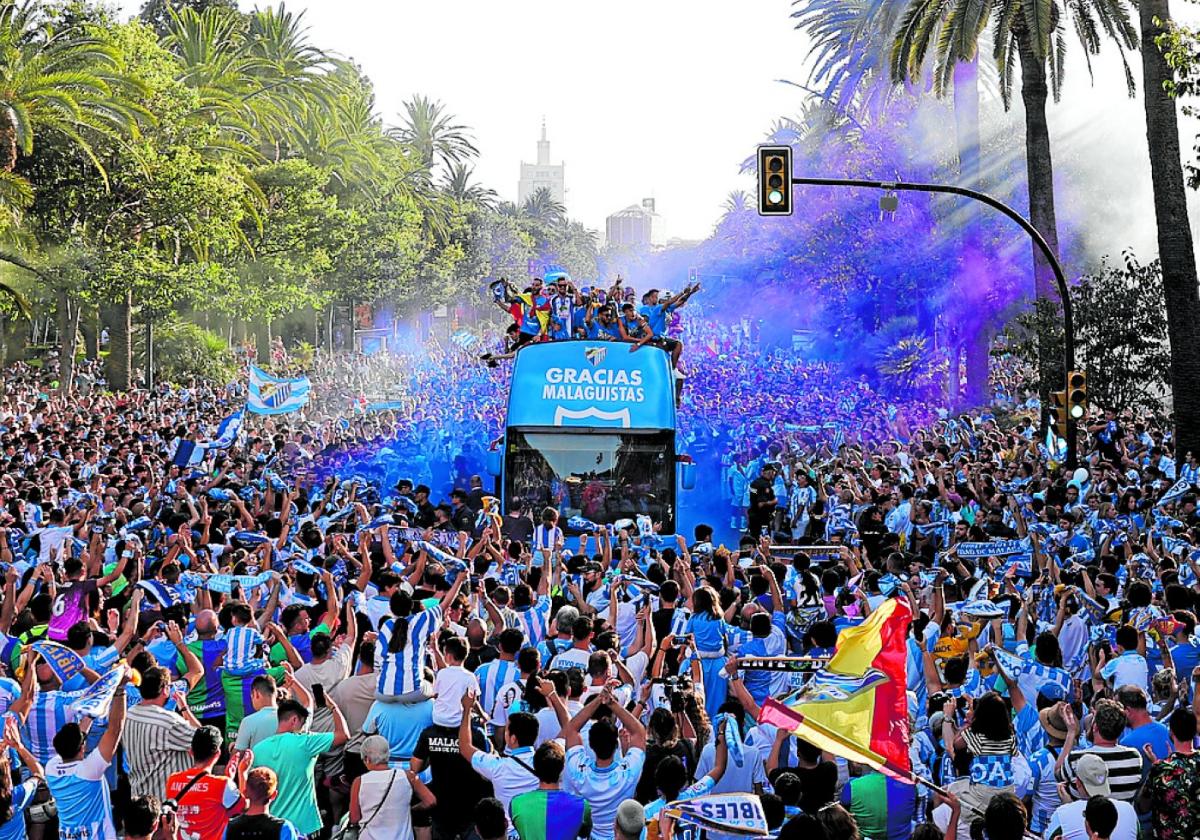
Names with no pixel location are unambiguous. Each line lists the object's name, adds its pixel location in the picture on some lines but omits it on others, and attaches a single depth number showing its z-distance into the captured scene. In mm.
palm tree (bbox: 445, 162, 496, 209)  102581
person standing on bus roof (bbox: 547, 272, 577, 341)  17953
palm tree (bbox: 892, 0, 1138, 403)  25031
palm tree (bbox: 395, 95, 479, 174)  88750
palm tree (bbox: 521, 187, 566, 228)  139375
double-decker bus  16609
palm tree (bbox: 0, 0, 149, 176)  28641
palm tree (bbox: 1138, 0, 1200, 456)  20688
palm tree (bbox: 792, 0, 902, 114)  42906
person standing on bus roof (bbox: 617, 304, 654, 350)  17750
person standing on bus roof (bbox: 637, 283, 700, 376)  18016
